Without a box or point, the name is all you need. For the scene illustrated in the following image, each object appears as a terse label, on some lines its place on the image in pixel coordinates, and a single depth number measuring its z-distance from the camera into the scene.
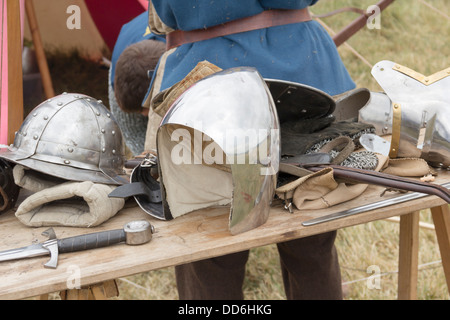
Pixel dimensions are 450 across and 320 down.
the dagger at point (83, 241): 2.77
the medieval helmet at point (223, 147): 2.80
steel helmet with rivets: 2.92
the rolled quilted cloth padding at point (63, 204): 2.88
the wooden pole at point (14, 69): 3.08
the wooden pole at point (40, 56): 4.63
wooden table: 2.71
